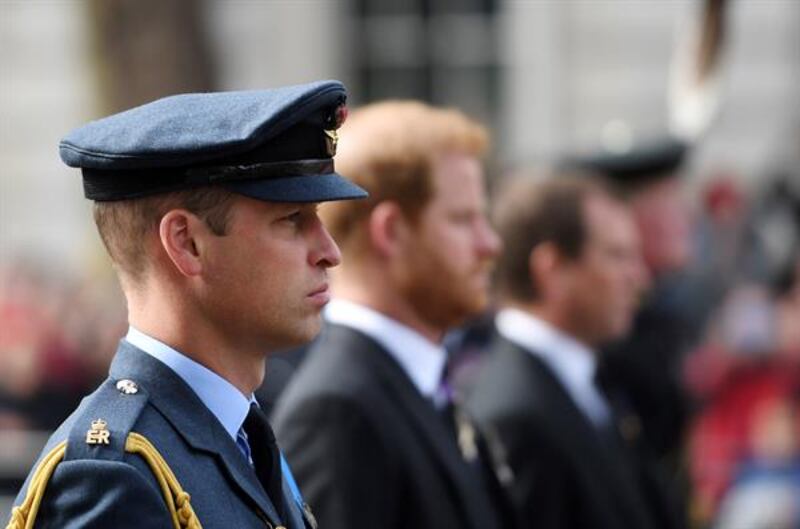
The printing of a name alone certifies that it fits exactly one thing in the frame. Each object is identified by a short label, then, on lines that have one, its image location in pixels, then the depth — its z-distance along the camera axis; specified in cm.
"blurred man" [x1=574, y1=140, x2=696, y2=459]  1470
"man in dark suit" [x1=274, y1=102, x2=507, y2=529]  862
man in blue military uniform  628
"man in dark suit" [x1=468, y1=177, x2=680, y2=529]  1099
